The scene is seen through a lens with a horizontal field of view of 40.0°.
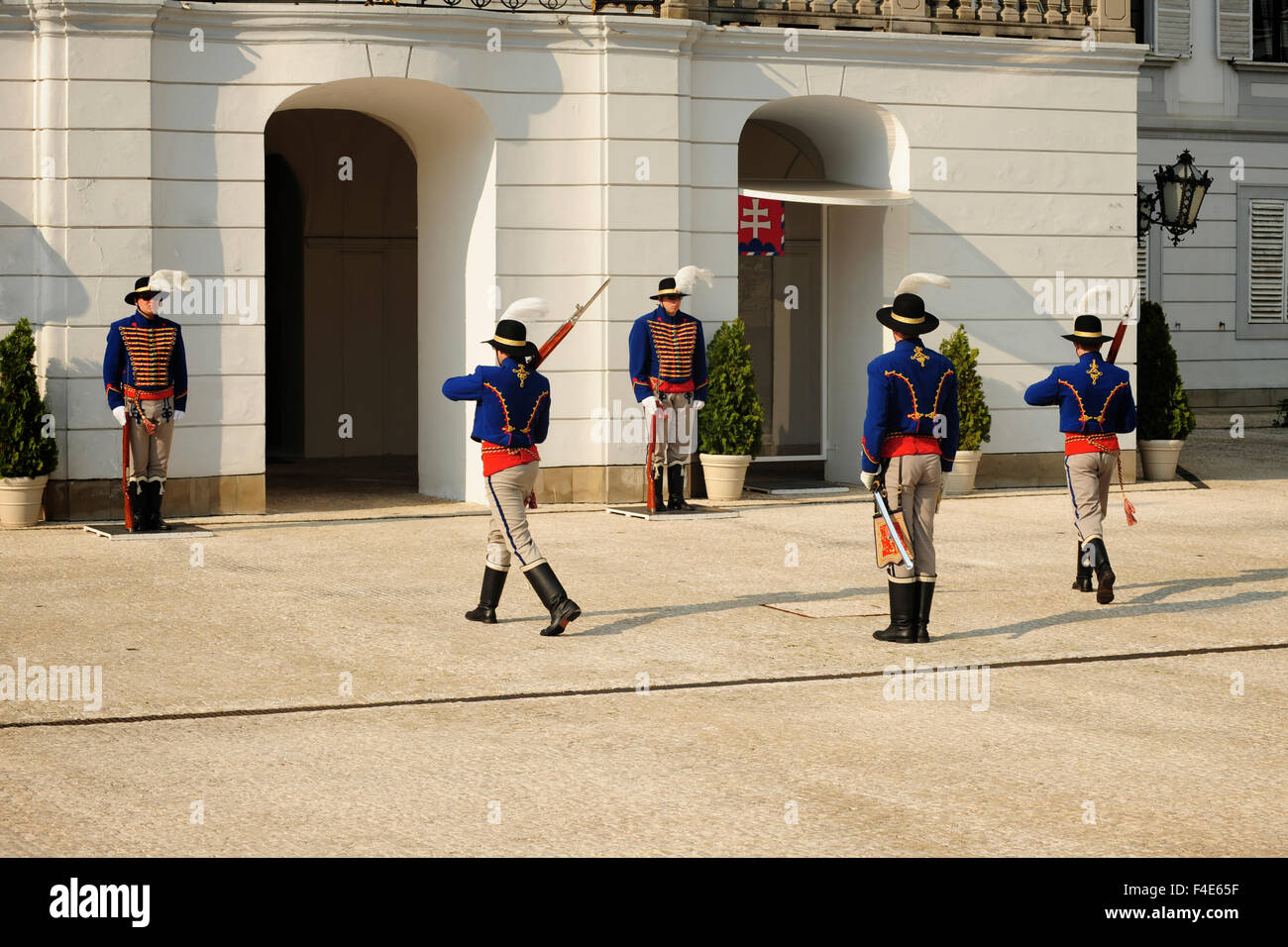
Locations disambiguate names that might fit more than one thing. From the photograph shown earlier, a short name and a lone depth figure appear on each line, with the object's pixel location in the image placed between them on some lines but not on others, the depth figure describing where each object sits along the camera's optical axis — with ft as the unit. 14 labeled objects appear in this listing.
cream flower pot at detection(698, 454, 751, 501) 52.03
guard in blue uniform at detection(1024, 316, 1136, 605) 35.19
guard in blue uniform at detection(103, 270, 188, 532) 44.04
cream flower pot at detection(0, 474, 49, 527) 45.11
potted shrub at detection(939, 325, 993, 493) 54.34
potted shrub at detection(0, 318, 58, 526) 44.98
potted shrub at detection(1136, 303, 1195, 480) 58.49
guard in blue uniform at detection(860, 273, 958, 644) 30.27
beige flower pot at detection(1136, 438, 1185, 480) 58.49
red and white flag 54.03
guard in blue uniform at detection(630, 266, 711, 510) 48.26
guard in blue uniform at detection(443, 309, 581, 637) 31.27
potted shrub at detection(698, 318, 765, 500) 51.96
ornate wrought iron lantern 62.54
